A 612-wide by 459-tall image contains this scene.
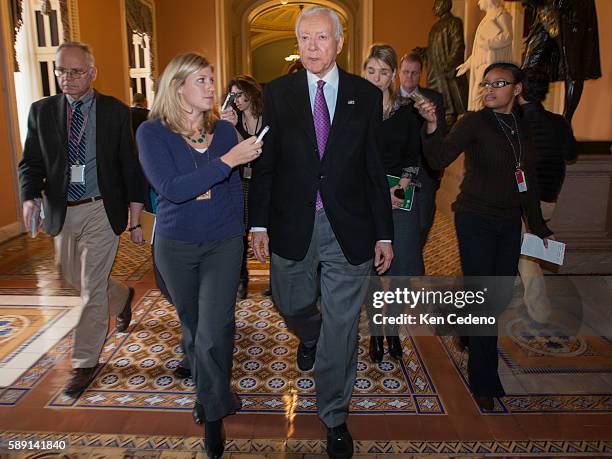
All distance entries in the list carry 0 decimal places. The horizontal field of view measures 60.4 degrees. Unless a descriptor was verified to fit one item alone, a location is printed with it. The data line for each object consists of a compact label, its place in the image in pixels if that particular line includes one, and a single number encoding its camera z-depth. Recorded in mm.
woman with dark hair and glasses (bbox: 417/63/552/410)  2629
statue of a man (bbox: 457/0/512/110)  6766
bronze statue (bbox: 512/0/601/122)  4746
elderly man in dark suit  2268
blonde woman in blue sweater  2146
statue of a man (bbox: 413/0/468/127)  8703
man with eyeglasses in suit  2844
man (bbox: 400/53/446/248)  3338
